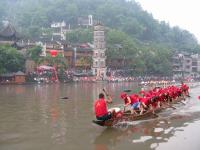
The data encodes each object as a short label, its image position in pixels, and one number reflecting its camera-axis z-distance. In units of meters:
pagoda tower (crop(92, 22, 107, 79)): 102.50
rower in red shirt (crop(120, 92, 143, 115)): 21.06
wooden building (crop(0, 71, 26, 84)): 71.56
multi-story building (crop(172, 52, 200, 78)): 137.88
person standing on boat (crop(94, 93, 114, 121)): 17.58
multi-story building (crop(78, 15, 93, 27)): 167.60
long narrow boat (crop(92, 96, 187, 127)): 17.80
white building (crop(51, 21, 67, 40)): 143.39
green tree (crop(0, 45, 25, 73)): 71.69
